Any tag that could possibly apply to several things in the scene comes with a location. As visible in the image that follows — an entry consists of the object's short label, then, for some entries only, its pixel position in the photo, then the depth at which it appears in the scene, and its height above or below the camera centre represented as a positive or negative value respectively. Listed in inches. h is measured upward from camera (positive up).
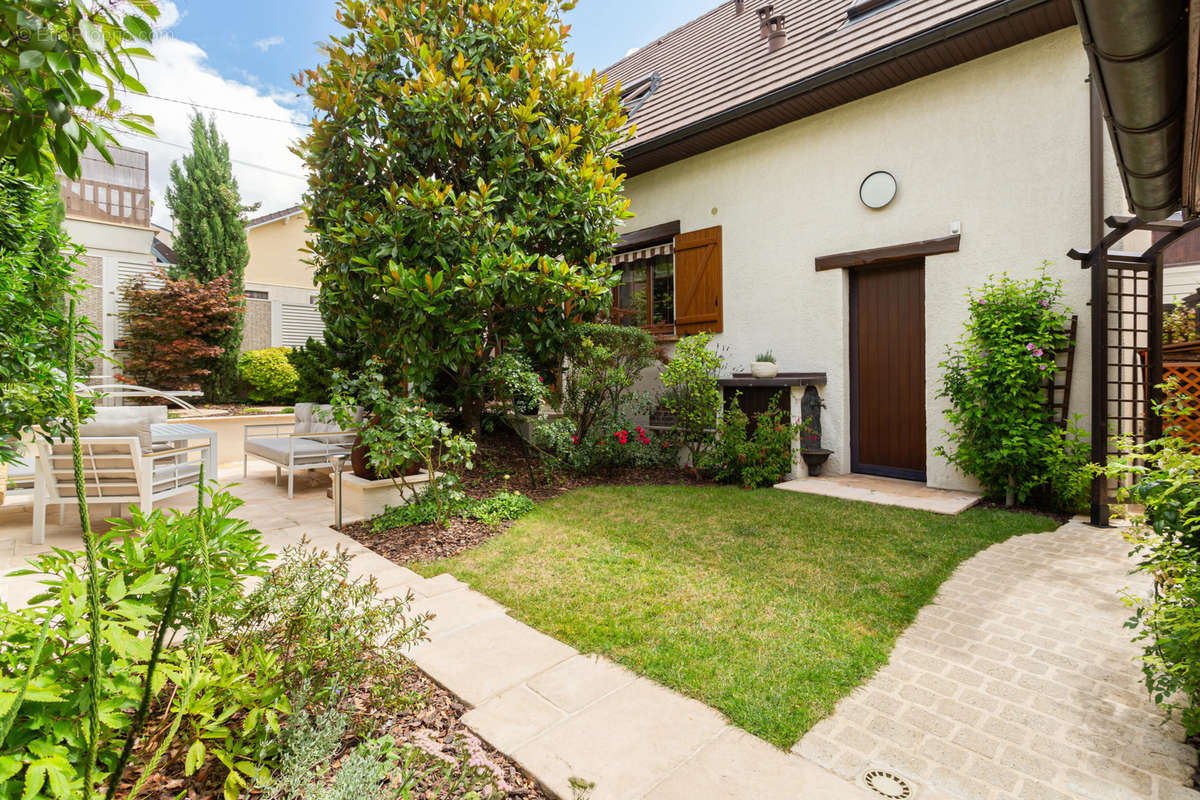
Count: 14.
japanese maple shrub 402.0 +45.8
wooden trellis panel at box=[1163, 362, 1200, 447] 191.8 +5.6
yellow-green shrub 423.8 +15.3
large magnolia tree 187.5 +83.8
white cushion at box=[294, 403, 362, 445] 257.0 -14.9
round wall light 234.1 +88.7
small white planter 254.4 +12.0
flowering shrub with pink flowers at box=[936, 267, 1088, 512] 187.3 -1.3
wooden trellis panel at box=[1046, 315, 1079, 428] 193.2 +4.0
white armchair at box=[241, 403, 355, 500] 228.7 -22.7
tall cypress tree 453.1 +149.6
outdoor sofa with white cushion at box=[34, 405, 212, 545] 162.6 -21.4
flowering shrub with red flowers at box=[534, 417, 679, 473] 244.8 -24.4
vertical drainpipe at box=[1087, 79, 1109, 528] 173.2 +21.0
